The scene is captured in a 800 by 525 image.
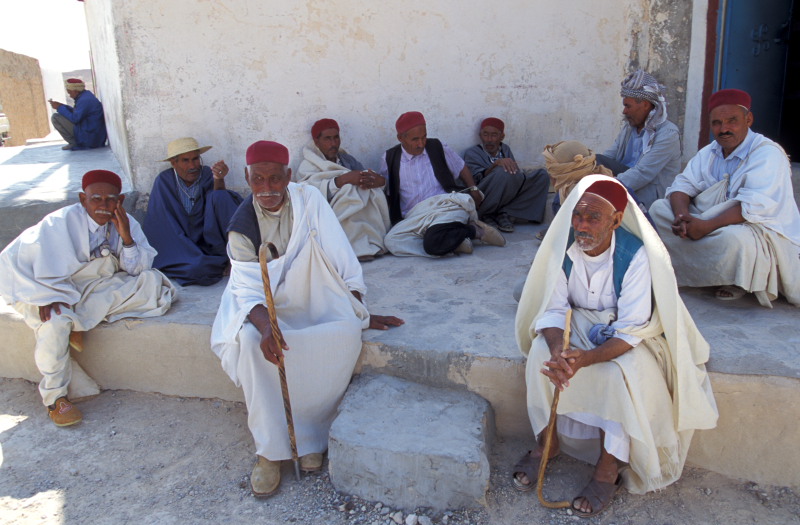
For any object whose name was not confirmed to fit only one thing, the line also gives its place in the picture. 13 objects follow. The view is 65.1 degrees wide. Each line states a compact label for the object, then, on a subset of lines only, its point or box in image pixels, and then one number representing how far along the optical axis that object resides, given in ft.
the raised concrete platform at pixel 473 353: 8.94
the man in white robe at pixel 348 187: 16.40
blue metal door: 18.19
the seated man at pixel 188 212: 15.03
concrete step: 8.55
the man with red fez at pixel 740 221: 11.18
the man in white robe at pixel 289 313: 9.48
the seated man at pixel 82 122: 28.73
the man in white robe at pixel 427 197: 15.84
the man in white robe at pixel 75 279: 11.30
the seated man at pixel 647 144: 15.17
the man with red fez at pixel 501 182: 18.11
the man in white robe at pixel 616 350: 8.11
